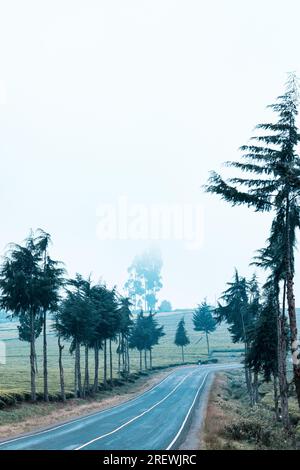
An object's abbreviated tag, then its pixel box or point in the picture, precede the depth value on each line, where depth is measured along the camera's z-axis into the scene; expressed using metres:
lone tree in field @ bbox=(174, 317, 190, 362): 106.66
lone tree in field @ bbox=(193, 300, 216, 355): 118.69
